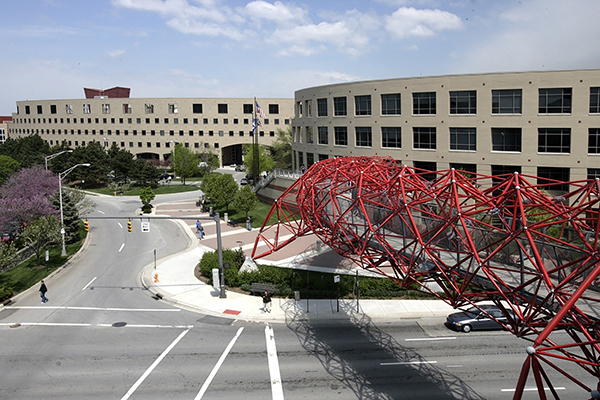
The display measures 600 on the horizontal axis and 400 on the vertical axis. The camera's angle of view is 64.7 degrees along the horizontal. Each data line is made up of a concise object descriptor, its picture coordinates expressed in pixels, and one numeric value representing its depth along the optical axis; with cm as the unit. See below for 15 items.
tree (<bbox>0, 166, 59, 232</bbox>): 4556
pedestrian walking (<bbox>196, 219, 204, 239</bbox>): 4778
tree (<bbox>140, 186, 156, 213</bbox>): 6178
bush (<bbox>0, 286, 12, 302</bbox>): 3206
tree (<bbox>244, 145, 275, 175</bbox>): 8062
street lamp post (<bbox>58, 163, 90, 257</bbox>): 4141
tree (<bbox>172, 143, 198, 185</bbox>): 8631
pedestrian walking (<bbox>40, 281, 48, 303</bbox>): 3192
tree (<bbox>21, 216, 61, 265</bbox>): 3897
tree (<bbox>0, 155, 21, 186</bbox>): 7094
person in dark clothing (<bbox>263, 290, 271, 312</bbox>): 2941
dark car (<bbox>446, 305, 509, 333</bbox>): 2575
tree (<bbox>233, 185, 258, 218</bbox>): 5116
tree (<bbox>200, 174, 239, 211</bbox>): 5562
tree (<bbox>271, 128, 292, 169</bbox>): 9050
